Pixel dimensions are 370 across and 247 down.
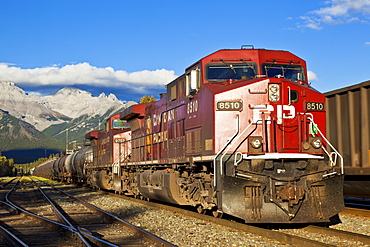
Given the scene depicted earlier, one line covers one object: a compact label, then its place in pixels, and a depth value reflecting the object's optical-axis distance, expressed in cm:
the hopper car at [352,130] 1225
